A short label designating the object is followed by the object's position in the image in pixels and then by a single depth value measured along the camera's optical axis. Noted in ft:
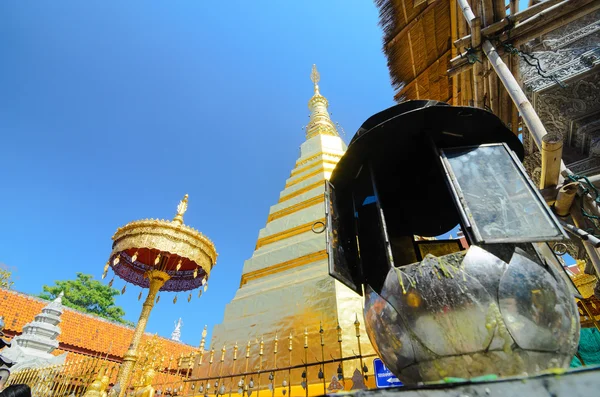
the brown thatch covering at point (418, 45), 19.49
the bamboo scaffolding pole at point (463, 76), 18.35
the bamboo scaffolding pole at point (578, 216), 8.62
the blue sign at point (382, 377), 11.64
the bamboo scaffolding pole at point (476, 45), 12.85
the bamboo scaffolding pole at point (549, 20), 11.49
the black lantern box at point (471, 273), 5.00
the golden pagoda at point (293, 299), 15.94
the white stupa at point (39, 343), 27.71
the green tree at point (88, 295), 77.92
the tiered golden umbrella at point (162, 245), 27.84
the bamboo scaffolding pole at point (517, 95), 9.81
